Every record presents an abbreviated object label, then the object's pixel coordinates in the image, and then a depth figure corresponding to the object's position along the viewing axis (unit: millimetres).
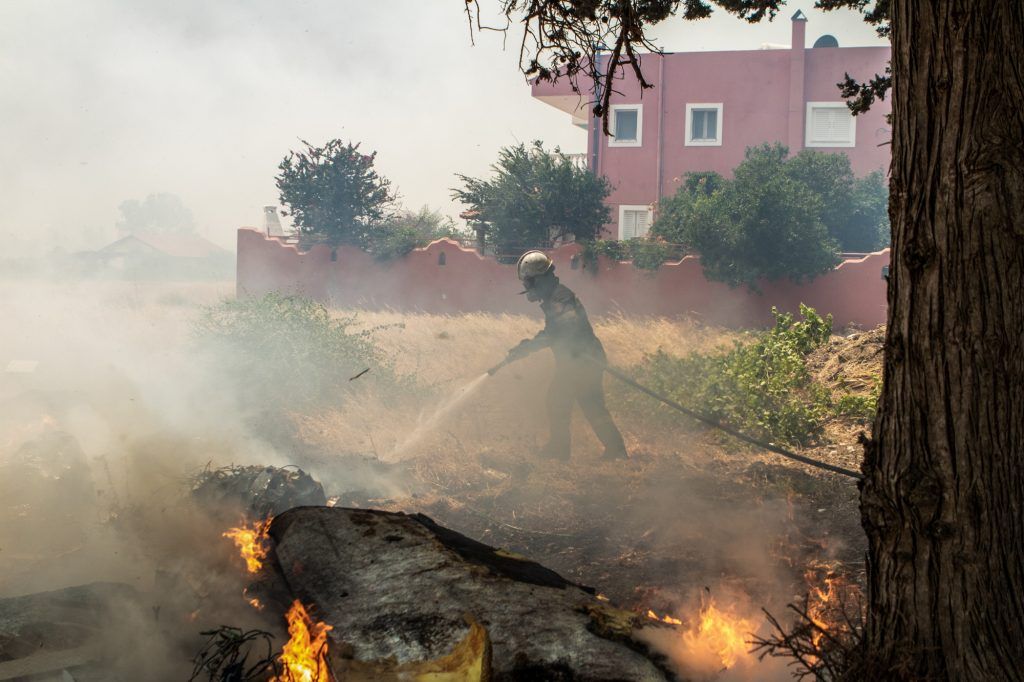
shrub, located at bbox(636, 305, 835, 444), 9938
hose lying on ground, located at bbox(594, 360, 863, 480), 5449
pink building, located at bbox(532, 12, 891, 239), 26703
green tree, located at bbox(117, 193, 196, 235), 93562
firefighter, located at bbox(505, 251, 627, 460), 8438
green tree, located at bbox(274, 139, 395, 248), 25047
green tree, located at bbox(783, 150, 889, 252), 23688
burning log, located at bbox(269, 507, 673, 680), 3373
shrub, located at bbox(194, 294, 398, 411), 10695
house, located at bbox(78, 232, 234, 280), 47184
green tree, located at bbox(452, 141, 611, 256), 22906
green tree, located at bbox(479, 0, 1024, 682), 2805
